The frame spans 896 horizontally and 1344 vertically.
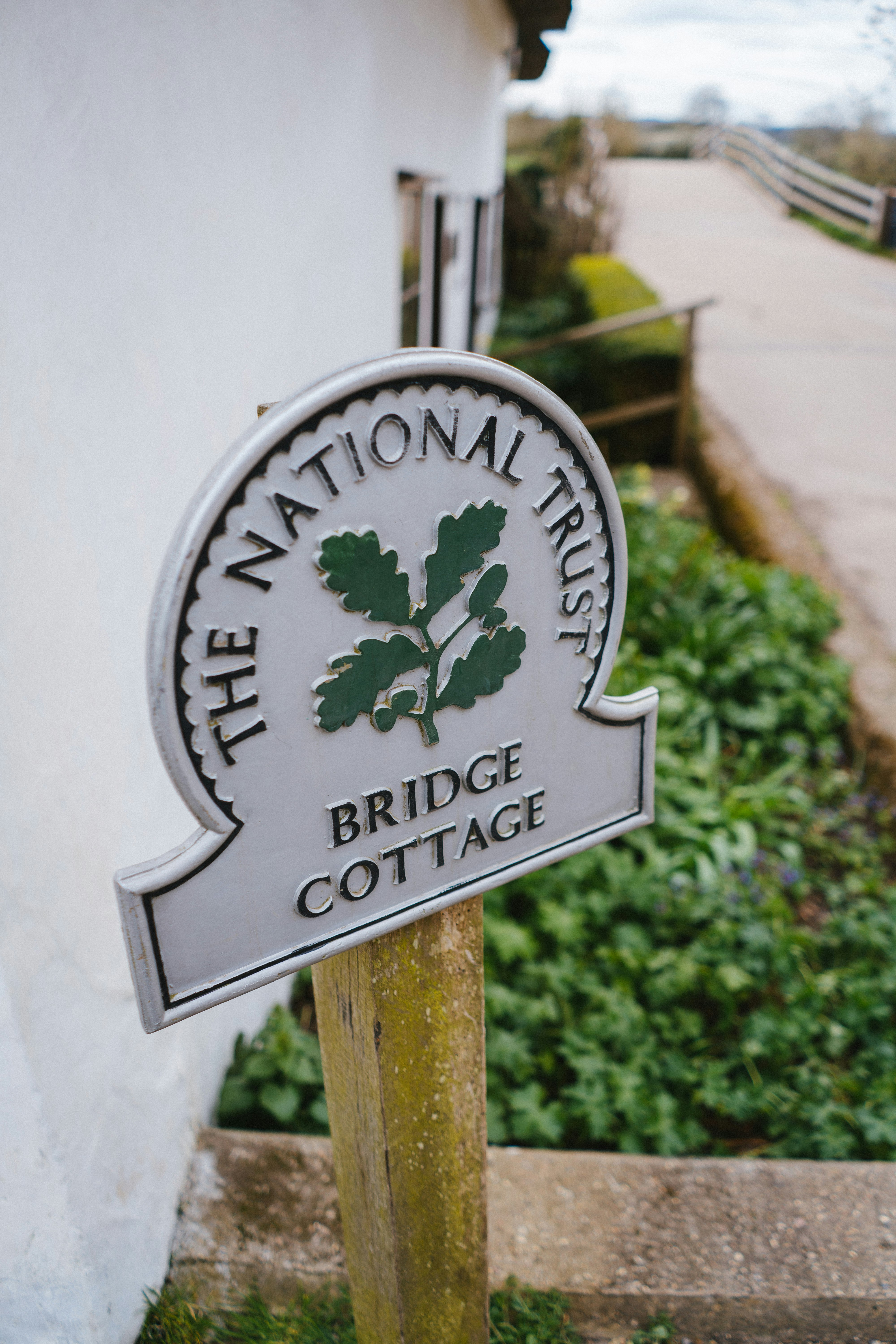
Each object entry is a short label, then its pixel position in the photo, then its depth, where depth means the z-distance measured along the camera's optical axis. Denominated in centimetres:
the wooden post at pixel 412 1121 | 106
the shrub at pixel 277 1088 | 194
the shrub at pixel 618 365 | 710
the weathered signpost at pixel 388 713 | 73
